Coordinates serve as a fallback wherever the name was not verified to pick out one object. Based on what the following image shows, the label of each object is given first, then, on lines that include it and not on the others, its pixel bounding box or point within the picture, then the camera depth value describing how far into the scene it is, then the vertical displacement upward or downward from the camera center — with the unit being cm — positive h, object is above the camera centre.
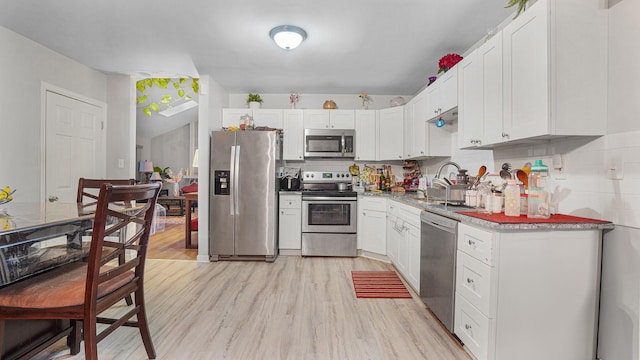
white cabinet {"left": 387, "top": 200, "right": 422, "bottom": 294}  272 -64
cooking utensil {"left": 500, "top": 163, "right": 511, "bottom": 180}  205 +4
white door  334 +36
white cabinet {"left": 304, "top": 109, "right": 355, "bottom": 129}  427 +85
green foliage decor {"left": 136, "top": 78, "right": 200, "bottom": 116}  433 +143
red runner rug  274 -108
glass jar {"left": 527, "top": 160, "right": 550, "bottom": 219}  174 -9
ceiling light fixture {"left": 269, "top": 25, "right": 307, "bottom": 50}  261 +126
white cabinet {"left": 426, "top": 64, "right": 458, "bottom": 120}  268 +81
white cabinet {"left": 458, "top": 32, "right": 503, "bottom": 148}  205 +63
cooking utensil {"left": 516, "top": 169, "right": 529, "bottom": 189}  202 +2
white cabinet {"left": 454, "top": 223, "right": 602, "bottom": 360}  160 -62
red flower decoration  282 +113
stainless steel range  394 -61
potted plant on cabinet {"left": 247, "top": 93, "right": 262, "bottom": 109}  430 +110
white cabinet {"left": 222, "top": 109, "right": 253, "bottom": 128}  424 +86
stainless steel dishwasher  201 -64
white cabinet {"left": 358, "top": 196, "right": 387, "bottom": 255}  377 -61
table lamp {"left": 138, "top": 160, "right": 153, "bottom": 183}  822 +22
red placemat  161 -22
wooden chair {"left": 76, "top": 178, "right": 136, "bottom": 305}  257 -9
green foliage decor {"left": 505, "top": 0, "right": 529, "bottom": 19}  186 +111
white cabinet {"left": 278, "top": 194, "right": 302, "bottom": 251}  400 -60
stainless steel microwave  423 +50
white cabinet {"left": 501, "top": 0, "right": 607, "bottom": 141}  162 +63
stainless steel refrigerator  378 -25
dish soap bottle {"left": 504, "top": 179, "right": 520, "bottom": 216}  181 -12
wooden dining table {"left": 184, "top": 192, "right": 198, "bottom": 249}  431 -72
